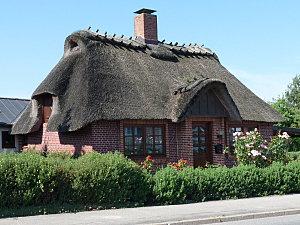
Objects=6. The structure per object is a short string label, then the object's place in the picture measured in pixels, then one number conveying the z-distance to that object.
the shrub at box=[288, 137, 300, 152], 37.21
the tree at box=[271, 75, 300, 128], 43.59
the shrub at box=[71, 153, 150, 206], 13.87
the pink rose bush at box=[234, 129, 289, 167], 18.09
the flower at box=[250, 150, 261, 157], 17.83
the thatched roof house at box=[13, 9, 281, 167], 20.25
